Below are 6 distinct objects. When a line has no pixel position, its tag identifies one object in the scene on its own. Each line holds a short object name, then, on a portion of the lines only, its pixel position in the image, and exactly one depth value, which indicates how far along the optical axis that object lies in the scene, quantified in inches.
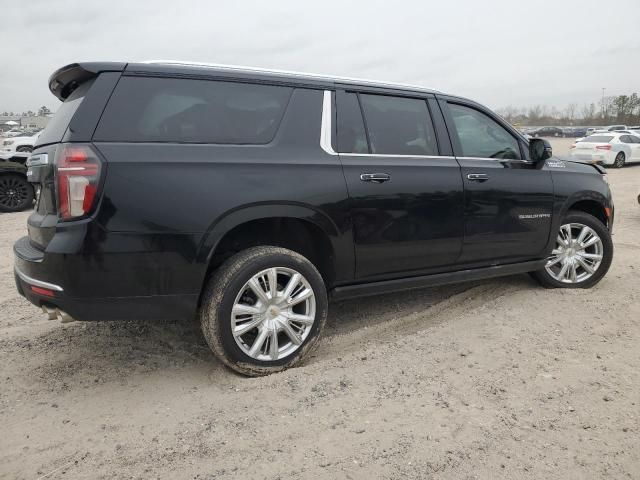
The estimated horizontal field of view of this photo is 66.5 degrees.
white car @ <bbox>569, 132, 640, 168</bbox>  748.6
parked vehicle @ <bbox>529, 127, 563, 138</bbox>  2309.5
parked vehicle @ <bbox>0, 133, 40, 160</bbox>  657.4
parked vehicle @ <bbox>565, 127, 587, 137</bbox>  2208.4
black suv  99.2
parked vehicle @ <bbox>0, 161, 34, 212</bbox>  391.5
